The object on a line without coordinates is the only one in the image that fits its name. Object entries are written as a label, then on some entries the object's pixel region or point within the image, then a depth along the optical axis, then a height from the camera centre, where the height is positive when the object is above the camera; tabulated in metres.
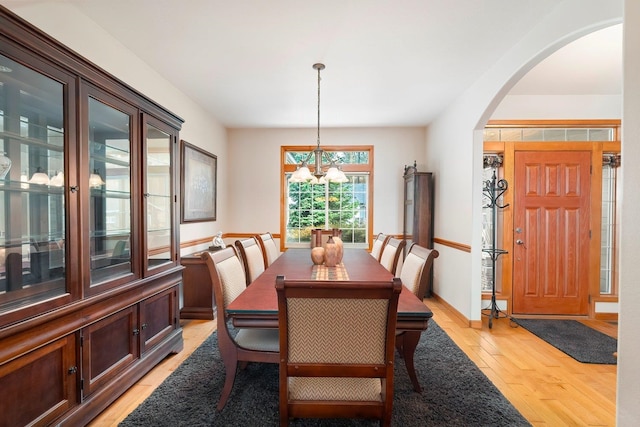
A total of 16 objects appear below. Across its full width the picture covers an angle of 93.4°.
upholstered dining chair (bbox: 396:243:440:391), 1.89 -0.43
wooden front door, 3.50 -0.25
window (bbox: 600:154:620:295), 3.55 -0.21
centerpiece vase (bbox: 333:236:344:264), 2.53 -0.30
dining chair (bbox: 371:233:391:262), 3.02 -0.37
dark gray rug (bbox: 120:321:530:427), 1.74 -1.21
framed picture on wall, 3.60 +0.36
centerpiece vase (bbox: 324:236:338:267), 2.50 -0.36
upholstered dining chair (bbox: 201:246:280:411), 1.70 -0.77
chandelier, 2.76 +0.34
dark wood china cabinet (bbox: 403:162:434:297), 4.32 +0.04
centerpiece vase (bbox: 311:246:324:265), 2.57 -0.39
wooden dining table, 1.45 -0.47
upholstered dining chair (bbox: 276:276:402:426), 1.18 -0.56
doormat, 2.60 -1.26
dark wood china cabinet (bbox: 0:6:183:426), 1.34 -0.12
